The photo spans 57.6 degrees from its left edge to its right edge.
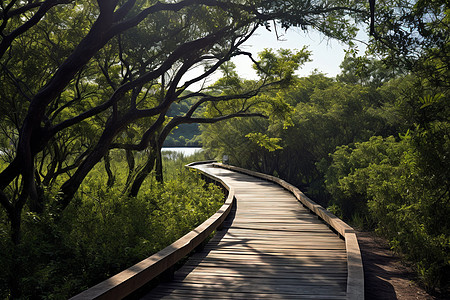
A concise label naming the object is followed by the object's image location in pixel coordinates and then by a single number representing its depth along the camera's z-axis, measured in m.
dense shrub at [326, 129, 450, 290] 6.34
